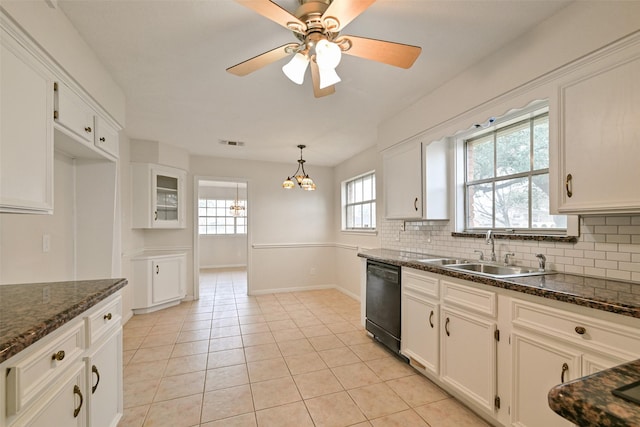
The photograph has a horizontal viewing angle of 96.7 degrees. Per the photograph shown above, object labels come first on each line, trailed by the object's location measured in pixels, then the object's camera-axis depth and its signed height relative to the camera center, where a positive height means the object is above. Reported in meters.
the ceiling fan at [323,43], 1.25 +0.89
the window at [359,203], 4.66 +0.24
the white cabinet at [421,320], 2.21 -0.87
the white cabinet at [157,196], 4.08 +0.30
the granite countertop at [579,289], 1.21 -0.37
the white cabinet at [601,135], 1.39 +0.43
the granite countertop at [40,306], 0.94 -0.39
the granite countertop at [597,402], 0.53 -0.38
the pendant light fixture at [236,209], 7.86 +0.19
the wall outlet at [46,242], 1.92 -0.18
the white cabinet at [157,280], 4.06 -0.96
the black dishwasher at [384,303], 2.68 -0.89
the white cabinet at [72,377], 0.94 -0.66
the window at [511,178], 2.17 +0.32
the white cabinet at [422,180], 2.80 +0.37
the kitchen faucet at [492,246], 2.30 -0.25
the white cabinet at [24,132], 1.22 +0.39
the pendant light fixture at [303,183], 4.13 +0.49
